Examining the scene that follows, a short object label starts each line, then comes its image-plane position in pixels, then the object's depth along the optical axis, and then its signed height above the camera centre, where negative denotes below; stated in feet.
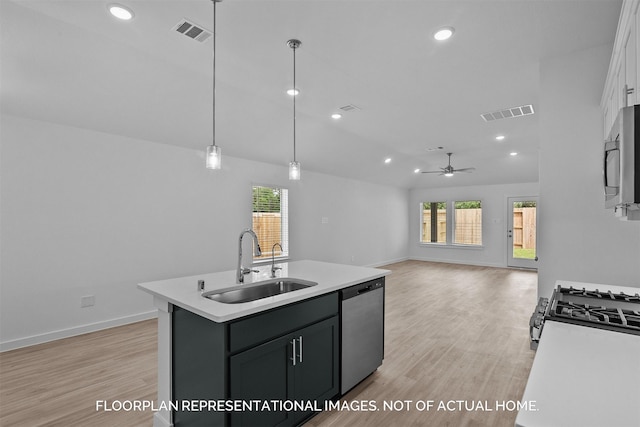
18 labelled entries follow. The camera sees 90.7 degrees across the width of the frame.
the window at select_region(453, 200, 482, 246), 30.27 -0.56
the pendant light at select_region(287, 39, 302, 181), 9.00 +1.47
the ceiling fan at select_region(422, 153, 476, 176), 22.99 +3.38
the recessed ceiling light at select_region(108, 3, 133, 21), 7.55 +4.99
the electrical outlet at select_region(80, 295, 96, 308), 12.45 -3.38
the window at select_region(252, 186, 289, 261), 19.10 -0.13
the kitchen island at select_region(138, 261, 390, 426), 5.56 -2.71
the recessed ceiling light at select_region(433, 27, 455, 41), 8.36 +4.94
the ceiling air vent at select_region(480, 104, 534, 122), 14.48 +4.96
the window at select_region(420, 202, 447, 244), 32.42 -0.60
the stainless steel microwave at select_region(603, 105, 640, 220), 3.39 +0.63
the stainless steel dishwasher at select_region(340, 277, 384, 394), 8.11 -3.14
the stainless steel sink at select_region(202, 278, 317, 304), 7.22 -1.85
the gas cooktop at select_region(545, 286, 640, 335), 4.70 -1.61
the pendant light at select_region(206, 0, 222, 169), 7.34 +1.39
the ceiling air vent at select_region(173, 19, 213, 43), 8.18 +4.95
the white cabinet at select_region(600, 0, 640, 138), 4.72 +2.79
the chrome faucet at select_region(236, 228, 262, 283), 7.73 -1.33
